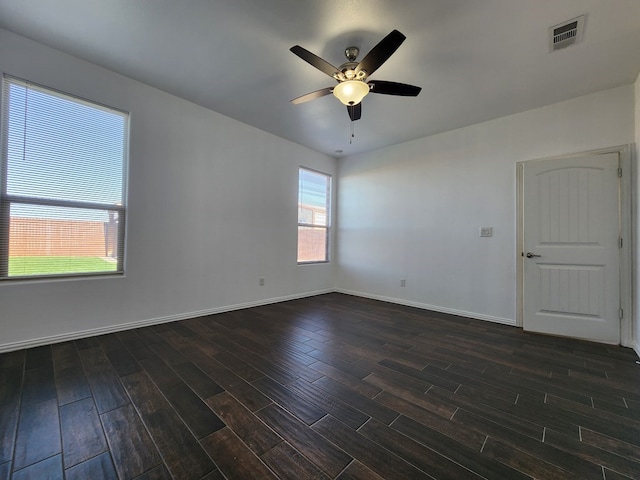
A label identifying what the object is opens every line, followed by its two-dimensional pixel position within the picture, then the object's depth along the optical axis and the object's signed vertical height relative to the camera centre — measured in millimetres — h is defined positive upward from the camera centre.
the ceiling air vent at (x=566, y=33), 2014 +1694
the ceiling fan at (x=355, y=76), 2002 +1418
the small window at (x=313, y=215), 4926 +542
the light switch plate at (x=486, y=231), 3645 +199
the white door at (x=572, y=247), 2859 -5
